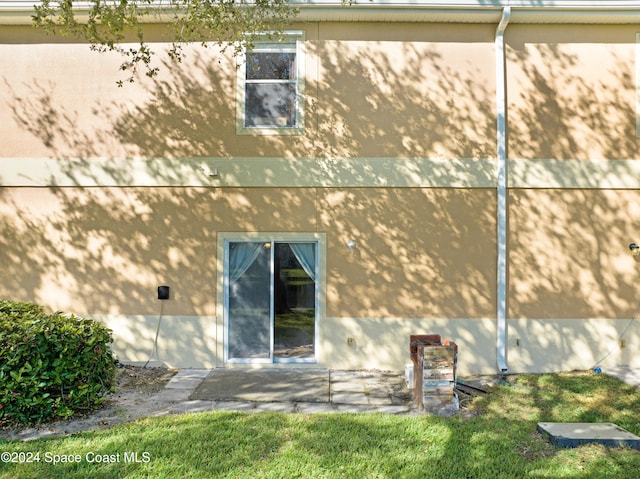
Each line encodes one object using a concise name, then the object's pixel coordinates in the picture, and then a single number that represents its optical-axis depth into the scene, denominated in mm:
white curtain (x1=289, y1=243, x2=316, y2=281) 8016
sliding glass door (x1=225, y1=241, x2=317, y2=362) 8016
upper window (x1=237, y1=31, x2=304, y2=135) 8062
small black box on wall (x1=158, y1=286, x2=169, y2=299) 7883
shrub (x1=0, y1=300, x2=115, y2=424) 5254
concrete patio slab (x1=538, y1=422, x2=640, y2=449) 5020
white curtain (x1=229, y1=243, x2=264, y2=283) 8039
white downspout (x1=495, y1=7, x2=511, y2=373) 7840
